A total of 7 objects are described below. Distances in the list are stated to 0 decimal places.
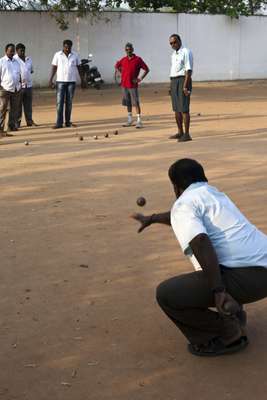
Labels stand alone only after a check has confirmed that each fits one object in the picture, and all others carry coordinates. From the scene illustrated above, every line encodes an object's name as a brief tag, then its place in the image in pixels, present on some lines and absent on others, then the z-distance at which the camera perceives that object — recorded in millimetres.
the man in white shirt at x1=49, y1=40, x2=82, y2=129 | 14469
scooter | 26234
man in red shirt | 14297
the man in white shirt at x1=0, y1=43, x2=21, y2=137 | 13594
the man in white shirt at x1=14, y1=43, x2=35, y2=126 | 14391
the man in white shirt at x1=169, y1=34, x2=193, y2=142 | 11734
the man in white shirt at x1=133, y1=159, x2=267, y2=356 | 3789
